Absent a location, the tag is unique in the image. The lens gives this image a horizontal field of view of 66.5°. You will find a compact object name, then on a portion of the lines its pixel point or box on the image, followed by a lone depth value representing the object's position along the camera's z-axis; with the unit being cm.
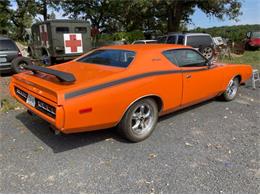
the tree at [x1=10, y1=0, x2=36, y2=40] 2123
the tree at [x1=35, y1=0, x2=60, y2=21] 2078
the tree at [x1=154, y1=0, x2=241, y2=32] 1560
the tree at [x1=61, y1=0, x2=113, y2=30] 2034
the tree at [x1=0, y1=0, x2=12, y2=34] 2177
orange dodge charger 234
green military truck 840
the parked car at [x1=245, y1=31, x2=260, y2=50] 1470
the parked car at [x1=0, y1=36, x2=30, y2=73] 660
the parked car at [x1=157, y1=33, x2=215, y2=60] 940
